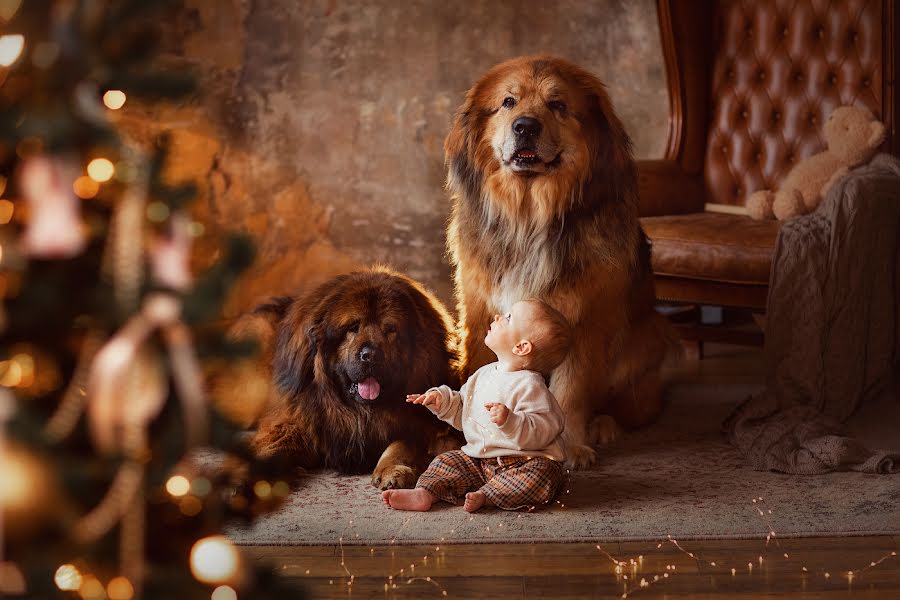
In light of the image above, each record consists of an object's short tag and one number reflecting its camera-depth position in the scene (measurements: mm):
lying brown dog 2641
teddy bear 3432
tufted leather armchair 3736
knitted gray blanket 3088
